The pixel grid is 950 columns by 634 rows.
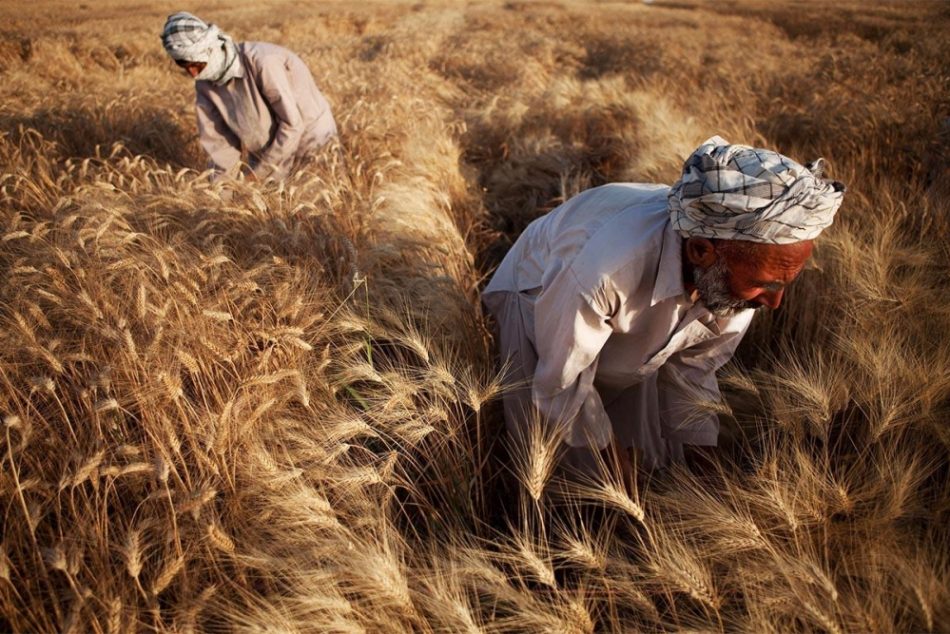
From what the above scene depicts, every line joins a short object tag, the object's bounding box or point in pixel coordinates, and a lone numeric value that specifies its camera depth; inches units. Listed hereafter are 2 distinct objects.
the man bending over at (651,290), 53.4
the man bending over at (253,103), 131.3
